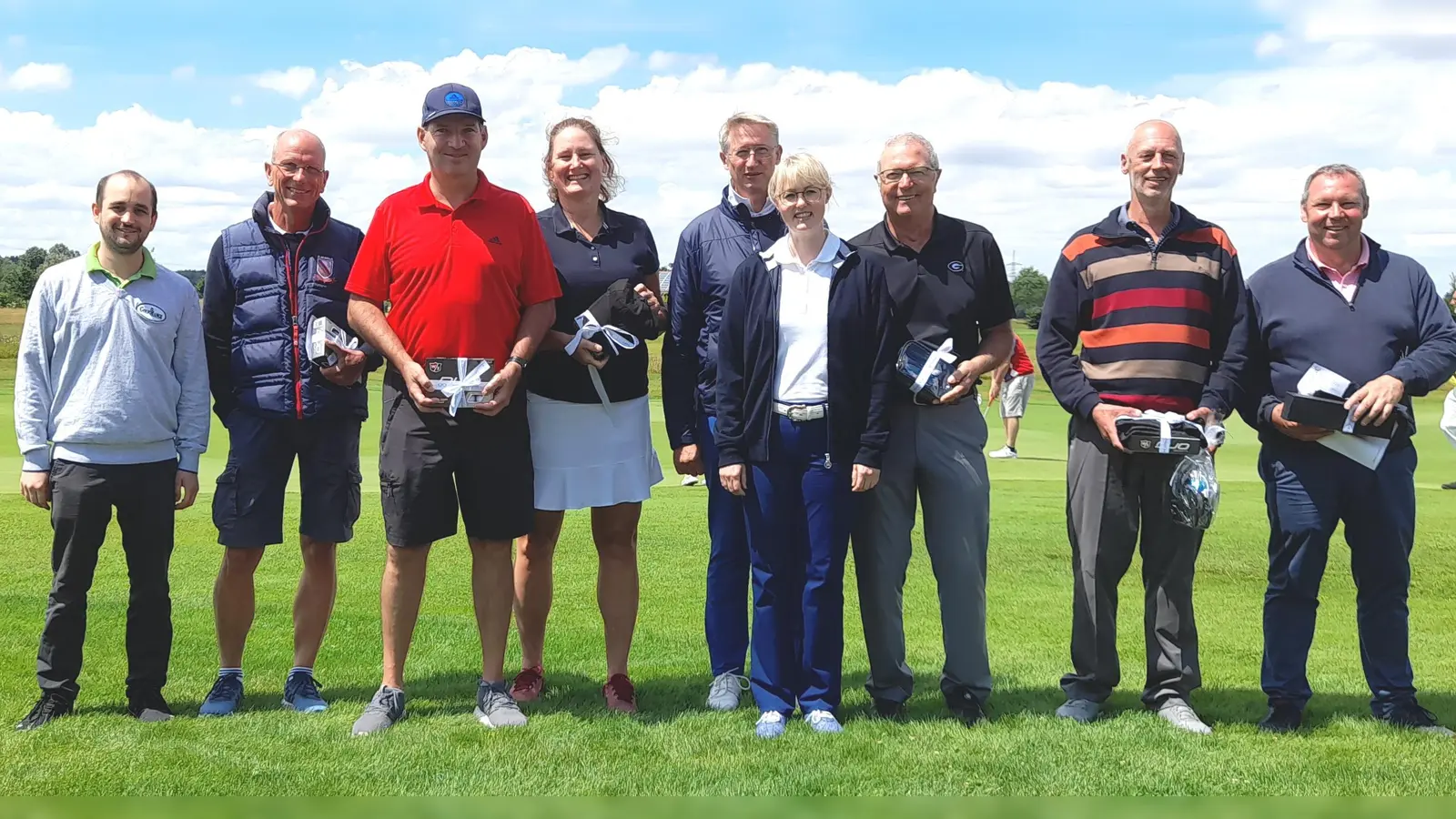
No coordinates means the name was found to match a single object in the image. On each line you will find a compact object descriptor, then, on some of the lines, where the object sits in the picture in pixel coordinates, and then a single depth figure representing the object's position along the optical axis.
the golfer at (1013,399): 15.62
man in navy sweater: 4.71
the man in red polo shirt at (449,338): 4.52
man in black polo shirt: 4.64
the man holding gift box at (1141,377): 4.64
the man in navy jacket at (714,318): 4.92
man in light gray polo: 4.67
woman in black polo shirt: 4.80
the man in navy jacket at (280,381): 4.87
